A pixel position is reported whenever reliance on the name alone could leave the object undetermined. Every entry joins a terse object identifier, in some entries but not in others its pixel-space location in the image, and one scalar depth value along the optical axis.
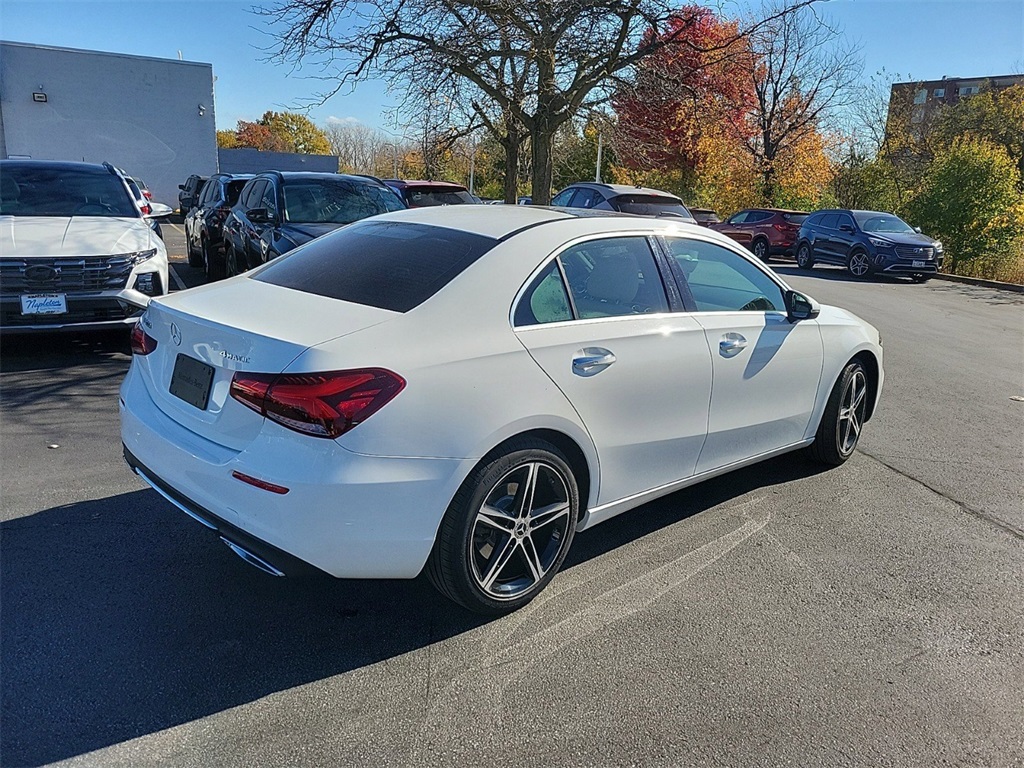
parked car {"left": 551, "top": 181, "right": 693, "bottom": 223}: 12.34
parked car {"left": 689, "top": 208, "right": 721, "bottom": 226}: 21.96
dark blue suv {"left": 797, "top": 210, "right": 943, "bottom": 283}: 18.09
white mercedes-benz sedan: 2.65
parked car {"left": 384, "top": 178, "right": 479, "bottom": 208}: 15.36
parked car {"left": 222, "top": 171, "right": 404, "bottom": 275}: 7.86
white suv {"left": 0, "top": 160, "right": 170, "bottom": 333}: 6.28
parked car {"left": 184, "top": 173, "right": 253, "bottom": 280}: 11.55
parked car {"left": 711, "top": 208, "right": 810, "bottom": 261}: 22.64
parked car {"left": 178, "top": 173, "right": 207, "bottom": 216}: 19.52
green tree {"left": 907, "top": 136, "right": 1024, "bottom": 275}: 18.31
